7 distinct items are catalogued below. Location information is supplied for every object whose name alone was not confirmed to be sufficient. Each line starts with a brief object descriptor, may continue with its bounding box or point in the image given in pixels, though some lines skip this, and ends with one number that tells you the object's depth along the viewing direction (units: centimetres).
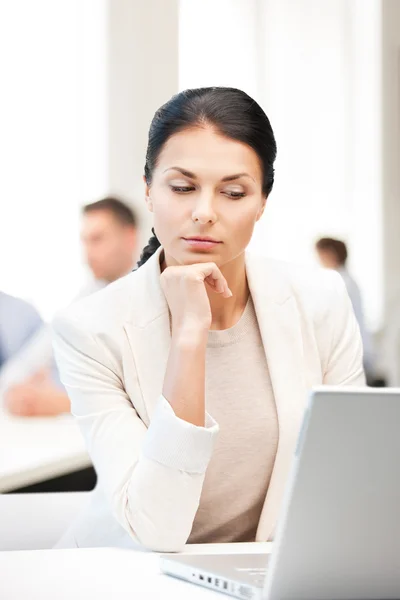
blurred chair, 214
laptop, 163
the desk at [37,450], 235
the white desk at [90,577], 175
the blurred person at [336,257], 618
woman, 204
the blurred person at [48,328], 294
